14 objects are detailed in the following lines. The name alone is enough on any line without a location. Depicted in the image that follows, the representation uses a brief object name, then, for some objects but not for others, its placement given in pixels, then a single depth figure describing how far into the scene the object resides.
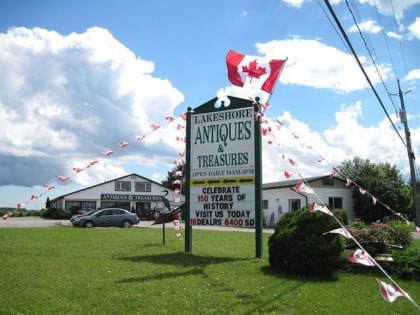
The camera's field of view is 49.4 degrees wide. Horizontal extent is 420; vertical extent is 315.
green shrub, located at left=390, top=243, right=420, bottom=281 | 8.62
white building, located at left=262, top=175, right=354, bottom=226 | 37.12
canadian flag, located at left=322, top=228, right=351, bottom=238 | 6.28
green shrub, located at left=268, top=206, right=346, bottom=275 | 8.61
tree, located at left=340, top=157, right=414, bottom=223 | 38.16
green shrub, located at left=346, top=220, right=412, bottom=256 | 9.80
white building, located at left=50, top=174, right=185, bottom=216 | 53.44
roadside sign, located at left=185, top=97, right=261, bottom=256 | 11.81
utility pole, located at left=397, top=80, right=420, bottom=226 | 25.08
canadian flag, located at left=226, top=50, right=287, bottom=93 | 10.80
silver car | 30.94
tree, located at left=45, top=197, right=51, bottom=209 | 64.00
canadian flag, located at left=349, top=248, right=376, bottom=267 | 5.65
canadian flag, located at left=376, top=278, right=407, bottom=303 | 4.91
